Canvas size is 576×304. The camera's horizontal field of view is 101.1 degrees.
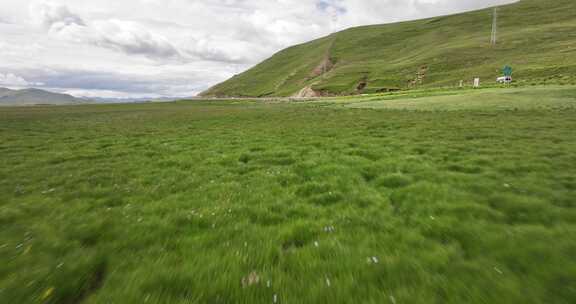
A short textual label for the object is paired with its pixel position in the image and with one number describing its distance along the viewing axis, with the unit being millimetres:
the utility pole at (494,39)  100000
